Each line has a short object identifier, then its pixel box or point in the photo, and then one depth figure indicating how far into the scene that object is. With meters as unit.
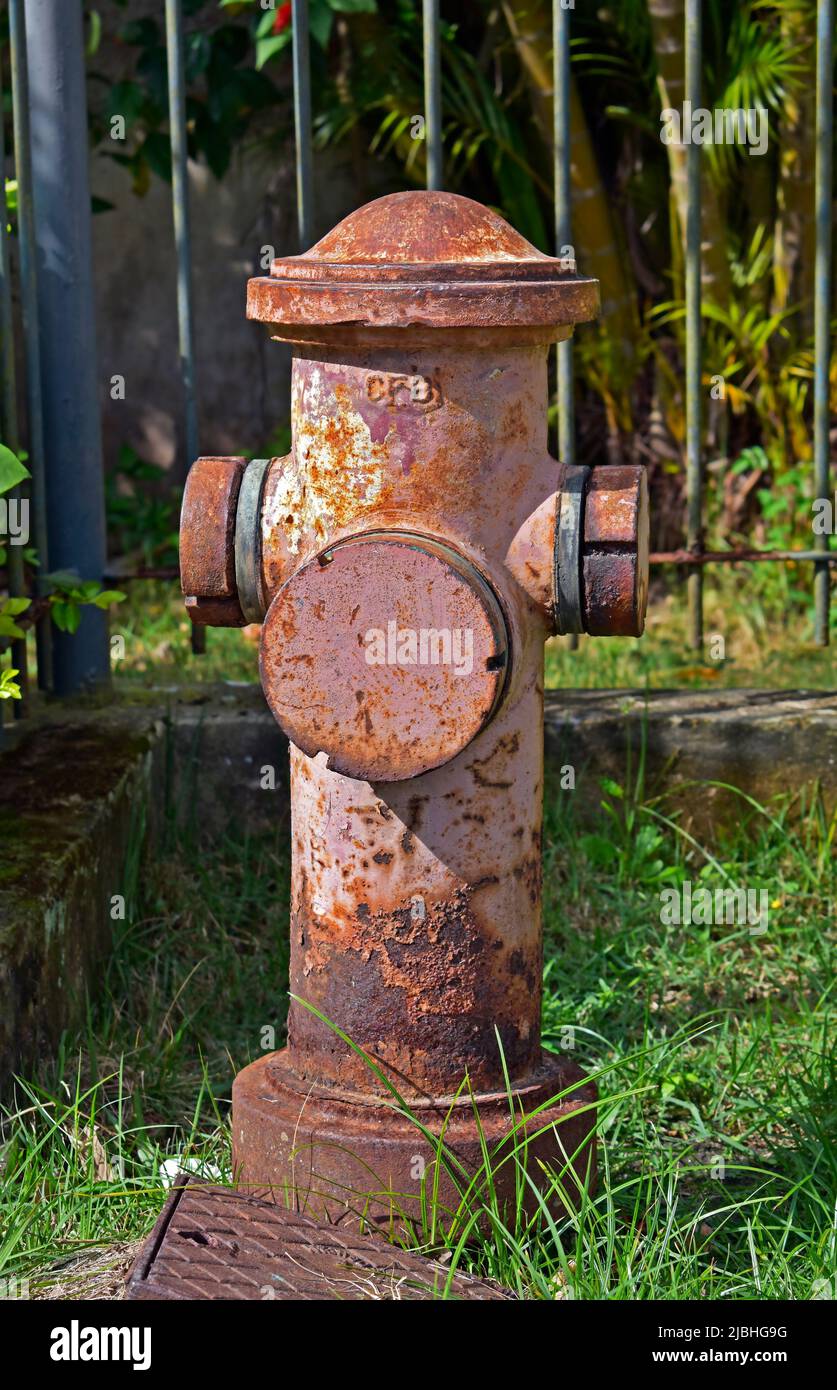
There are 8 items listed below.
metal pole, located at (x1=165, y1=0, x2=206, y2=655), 3.17
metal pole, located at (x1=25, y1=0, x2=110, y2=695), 3.20
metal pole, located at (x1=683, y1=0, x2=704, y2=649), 3.27
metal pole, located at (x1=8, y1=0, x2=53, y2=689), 3.04
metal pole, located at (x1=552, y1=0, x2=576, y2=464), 3.14
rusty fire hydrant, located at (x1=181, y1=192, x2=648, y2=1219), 2.04
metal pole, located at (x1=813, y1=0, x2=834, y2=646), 3.19
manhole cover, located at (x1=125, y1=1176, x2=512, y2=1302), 1.92
